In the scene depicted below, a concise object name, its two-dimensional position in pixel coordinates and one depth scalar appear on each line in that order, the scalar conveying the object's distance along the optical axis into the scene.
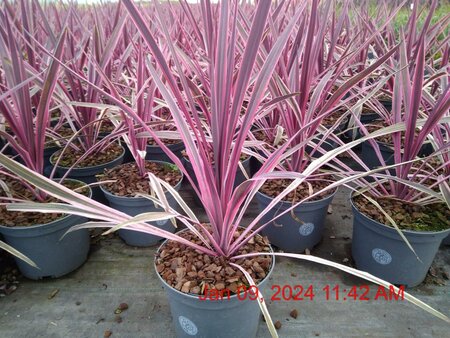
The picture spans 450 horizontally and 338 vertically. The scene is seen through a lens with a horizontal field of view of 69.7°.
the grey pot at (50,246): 1.14
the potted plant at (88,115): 1.37
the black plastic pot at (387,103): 2.30
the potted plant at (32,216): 1.03
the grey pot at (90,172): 1.53
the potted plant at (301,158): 1.13
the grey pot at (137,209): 1.32
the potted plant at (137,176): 1.32
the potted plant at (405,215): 1.05
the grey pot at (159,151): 1.74
